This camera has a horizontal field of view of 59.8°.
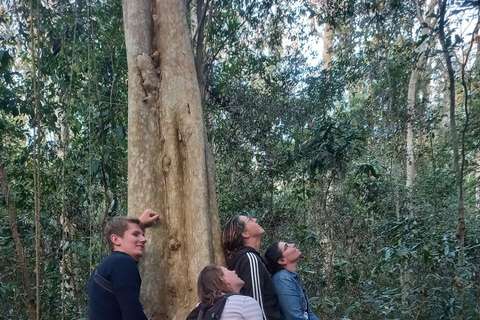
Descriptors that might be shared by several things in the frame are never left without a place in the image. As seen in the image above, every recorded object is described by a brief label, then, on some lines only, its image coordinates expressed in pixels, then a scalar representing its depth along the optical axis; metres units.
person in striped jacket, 2.56
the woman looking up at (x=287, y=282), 2.85
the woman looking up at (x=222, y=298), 2.00
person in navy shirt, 2.21
